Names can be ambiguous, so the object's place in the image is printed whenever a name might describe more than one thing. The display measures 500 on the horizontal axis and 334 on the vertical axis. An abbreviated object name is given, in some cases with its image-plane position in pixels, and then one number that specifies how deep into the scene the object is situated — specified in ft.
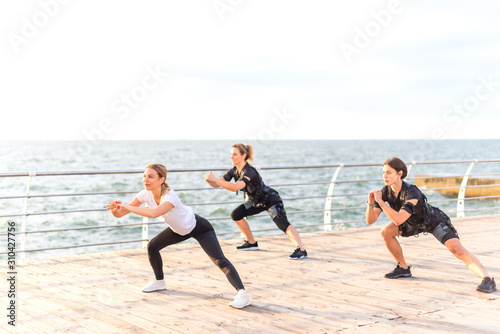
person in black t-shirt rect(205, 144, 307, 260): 22.65
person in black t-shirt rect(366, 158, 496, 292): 17.97
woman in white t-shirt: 16.05
